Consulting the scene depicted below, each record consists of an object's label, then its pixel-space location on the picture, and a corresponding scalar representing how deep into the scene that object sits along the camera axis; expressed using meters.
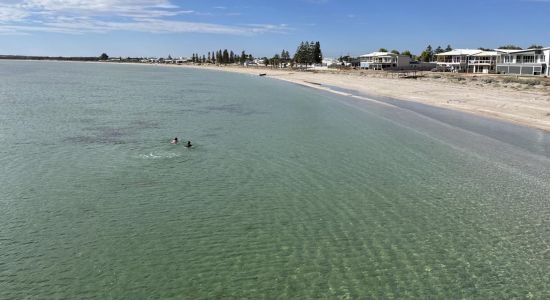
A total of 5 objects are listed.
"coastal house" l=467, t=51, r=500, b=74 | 115.94
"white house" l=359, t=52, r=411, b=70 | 158.00
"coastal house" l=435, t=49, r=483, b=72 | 128.79
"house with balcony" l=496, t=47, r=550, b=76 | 89.44
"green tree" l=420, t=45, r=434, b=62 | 190.51
